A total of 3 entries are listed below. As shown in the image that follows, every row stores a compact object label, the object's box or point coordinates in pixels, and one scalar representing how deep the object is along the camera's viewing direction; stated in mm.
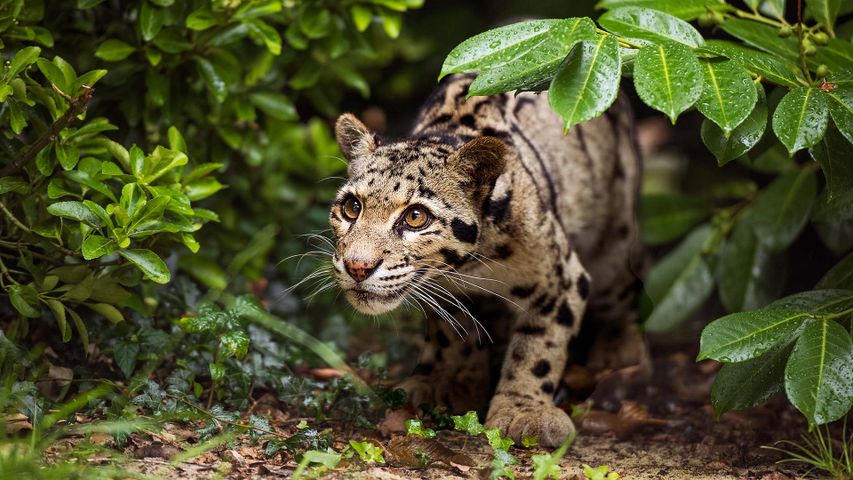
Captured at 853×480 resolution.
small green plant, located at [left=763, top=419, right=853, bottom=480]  8171
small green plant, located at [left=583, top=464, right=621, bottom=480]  7867
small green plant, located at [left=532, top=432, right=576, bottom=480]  7426
